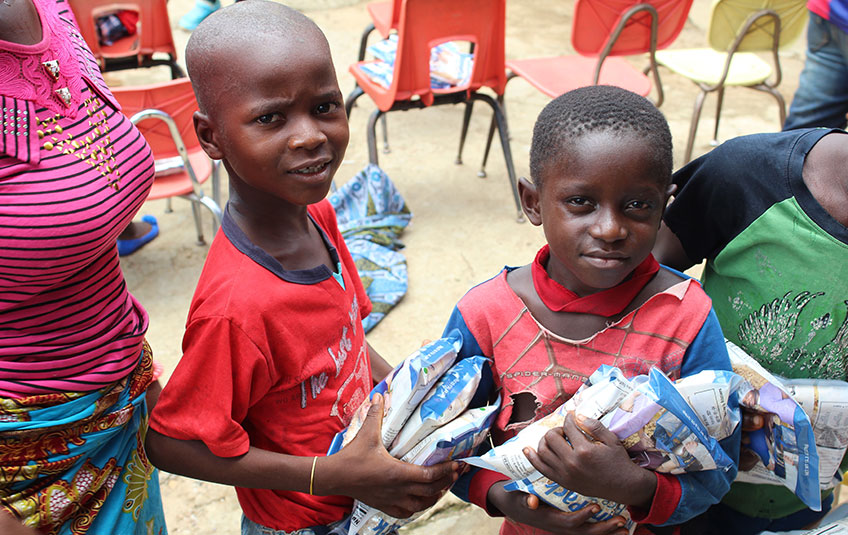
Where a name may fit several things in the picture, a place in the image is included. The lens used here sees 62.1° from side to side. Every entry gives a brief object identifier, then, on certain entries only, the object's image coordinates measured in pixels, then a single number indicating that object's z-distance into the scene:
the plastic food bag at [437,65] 4.05
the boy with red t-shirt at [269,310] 1.20
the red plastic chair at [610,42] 3.99
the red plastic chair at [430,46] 3.71
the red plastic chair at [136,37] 3.96
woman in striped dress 1.20
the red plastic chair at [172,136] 3.02
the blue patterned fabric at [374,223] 3.61
